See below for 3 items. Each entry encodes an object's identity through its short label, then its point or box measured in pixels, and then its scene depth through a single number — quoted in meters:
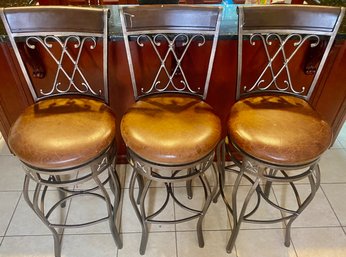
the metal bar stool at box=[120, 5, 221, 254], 1.10
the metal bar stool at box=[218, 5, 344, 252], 1.11
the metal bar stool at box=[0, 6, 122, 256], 1.10
